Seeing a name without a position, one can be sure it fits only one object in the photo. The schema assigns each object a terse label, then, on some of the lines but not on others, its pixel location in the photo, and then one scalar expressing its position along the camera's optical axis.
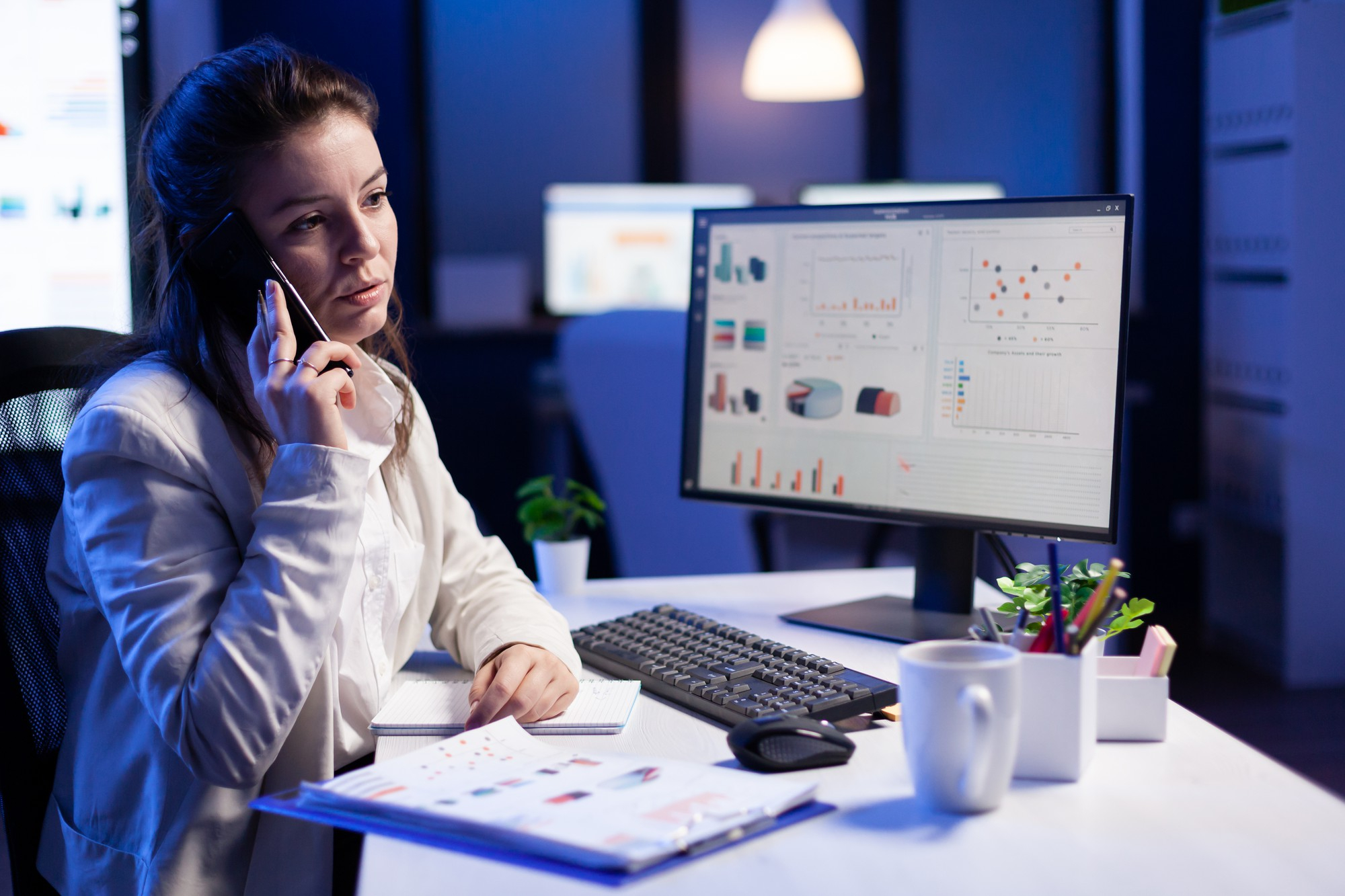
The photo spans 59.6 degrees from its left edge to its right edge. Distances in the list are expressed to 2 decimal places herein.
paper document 0.73
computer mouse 0.87
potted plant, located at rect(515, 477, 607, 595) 1.49
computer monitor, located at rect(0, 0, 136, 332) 2.81
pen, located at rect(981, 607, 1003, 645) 0.89
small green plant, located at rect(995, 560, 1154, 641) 0.94
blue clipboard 0.72
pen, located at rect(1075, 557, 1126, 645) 0.82
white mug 0.77
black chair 1.08
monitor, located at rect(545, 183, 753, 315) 3.78
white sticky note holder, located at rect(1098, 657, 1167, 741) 0.93
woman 0.93
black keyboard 0.98
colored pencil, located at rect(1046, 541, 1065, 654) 0.83
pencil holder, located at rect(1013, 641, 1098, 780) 0.83
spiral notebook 0.98
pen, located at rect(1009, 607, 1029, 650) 0.88
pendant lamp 3.57
